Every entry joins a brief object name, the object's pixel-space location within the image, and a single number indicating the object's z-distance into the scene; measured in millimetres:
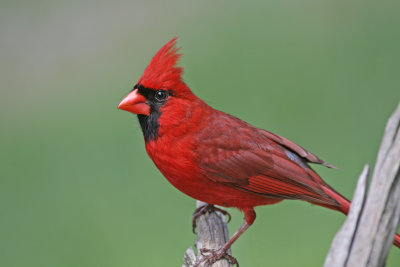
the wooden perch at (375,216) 3199
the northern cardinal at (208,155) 4895
